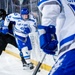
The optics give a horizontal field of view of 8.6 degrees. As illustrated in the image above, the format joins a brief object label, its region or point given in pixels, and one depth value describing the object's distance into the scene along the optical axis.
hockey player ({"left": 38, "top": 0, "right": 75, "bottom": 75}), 2.08
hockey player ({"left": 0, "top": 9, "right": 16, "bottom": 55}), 8.63
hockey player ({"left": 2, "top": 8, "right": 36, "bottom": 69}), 7.64
